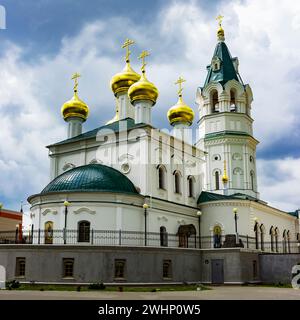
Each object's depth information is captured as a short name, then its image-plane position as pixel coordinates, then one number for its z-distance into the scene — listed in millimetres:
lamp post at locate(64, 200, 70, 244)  21969
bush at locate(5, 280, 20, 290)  18634
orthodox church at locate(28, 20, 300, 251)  24047
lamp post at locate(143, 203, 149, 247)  23625
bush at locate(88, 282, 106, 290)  19109
